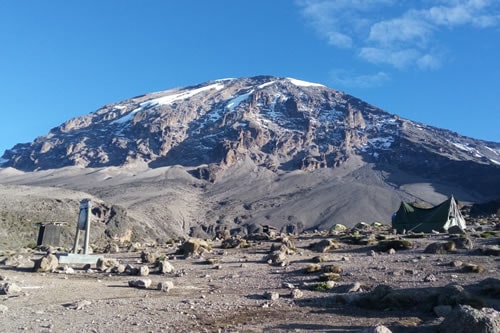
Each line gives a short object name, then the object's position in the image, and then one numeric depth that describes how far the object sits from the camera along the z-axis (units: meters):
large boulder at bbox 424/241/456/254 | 15.98
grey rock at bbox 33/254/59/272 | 14.92
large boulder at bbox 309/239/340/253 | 19.19
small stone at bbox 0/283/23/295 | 10.73
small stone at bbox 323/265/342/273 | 13.29
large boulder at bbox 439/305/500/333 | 6.17
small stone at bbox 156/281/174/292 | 11.40
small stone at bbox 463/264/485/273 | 12.29
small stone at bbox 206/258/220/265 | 16.58
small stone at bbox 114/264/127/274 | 14.73
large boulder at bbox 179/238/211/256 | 19.67
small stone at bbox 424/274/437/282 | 11.48
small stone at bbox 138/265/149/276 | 14.04
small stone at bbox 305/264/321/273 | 13.55
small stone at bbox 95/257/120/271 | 15.25
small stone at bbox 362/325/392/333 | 6.54
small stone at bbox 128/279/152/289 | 11.83
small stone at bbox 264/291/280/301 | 10.26
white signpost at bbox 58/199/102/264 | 16.66
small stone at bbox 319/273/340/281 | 12.24
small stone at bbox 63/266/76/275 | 14.66
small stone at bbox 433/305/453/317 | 8.22
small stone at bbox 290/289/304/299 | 10.39
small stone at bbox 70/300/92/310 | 9.48
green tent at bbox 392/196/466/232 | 29.92
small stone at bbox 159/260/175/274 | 14.56
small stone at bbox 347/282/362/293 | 10.76
